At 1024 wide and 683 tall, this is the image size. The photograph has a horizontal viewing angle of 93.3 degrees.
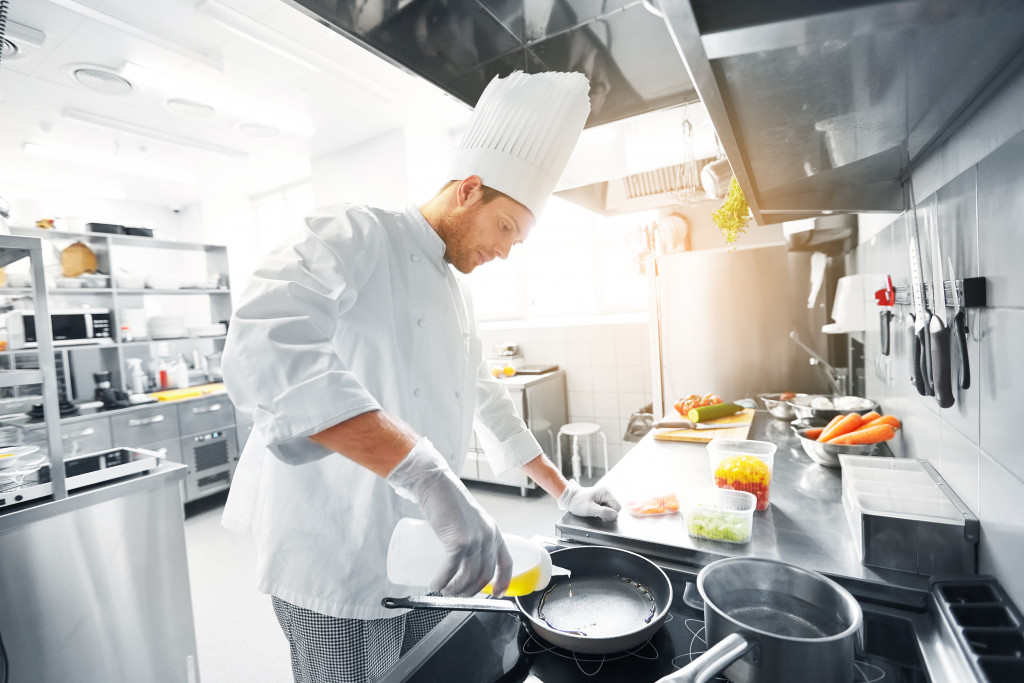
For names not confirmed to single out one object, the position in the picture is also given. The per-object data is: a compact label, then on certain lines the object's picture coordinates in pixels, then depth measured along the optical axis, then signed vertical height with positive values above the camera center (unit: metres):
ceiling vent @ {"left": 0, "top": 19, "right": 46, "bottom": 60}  2.59 +1.76
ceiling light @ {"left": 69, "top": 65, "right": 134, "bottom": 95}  3.04 +1.76
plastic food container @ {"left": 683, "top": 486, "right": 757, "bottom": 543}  1.01 -0.44
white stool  3.54 -0.82
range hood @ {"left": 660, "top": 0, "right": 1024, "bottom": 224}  0.46 +0.28
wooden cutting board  1.83 -0.48
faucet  2.30 -0.36
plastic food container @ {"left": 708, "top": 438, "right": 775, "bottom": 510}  1.18 -0.40
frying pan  0.67 -0.46
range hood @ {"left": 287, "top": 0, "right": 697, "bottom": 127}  0.75 +0.52
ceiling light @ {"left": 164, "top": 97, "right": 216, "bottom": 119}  3.42 +1.72
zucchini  2.04 -0.43
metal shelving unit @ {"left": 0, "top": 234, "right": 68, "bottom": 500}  1.40 -0.01
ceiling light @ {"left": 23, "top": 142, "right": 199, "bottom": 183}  4.08 +1.75
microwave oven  3.10 +0.19
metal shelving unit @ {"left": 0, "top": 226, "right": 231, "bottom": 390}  3.43 +0.45
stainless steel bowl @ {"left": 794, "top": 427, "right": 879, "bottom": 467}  1.36 -0.43
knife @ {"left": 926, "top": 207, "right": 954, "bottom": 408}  0.83 -0.10
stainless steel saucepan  0.55 -0.42
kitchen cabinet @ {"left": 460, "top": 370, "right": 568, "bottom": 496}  3.50 -0.72
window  4.21 +0.45
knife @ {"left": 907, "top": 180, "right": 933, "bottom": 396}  0.91 -0.09
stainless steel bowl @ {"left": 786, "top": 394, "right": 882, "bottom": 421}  1.71 -0.39
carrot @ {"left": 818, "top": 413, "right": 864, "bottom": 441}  1.45 -0.38
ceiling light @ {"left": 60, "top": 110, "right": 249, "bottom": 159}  3.56 +1.73
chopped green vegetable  1.01 -0.45
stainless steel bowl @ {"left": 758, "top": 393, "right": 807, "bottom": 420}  2.03 -0.44
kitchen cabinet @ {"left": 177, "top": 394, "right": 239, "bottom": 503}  3.72 -0.79
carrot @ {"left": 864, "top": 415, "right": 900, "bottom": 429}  1.39 -0.35
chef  0.74 -0.09
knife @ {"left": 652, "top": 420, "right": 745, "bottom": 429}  1.92 -0.45
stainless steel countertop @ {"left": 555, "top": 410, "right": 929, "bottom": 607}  0.86 -0.49
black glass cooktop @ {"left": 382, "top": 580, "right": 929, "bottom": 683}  0.66 -0.49
